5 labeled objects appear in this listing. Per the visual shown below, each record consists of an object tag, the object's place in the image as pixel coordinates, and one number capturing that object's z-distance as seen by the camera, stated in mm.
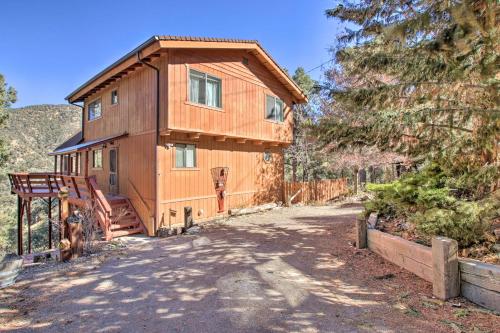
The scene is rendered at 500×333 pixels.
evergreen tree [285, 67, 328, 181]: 19141
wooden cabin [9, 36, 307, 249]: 9312
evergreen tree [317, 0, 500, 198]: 3326
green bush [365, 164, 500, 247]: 4207
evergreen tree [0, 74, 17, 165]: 18631
